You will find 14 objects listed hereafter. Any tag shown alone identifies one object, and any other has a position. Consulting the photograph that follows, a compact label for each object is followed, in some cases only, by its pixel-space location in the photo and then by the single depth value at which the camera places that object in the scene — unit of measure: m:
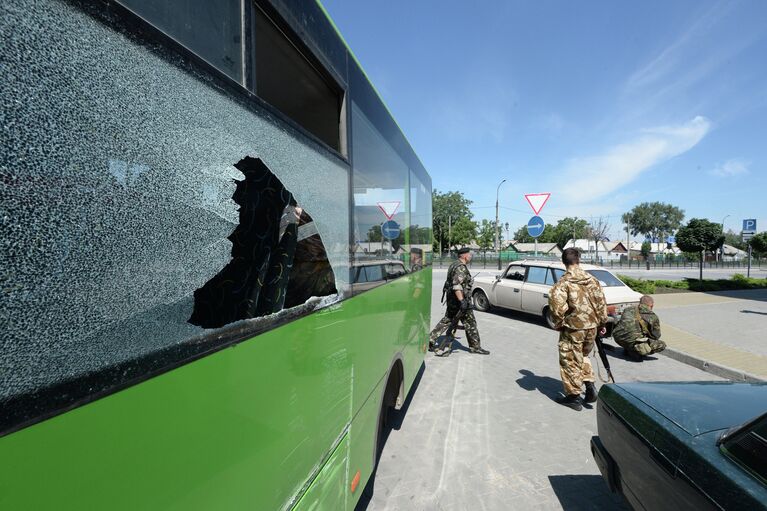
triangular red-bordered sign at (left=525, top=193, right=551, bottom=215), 10.84
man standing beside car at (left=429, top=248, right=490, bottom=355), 6.32
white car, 7.77
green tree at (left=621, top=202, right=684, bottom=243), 91.88
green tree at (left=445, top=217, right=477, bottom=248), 57.75
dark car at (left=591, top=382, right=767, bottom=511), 1.56
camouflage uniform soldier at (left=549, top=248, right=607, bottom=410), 4.24
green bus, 0.66
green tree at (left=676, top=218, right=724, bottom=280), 17.75
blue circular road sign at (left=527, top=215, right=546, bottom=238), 11.48
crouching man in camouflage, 6.34
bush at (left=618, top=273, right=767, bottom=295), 16.62
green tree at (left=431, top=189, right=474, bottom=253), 64.88
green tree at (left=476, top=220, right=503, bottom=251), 65.50
